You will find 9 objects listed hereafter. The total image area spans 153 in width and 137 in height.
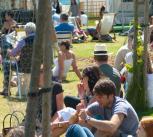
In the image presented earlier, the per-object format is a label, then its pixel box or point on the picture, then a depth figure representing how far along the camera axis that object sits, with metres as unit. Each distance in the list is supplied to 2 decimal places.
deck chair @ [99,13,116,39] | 42.27
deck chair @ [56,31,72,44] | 31.14
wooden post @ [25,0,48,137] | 4.91
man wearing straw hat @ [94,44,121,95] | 13.72
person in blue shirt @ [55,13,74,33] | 33.60
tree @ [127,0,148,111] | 15.82
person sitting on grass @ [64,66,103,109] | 12.38
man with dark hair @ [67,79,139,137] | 10.05
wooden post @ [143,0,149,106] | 15.76
